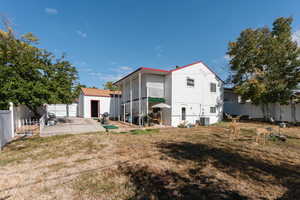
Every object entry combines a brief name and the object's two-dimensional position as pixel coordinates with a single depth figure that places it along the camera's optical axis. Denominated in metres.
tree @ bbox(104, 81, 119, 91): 40.12
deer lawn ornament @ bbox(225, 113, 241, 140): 7.02
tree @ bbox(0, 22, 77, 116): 8.35
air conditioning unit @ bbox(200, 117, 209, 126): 13.08
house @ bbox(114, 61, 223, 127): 12.20
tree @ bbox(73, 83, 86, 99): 11.87
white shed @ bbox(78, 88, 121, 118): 18.23
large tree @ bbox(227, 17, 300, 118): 13.39
